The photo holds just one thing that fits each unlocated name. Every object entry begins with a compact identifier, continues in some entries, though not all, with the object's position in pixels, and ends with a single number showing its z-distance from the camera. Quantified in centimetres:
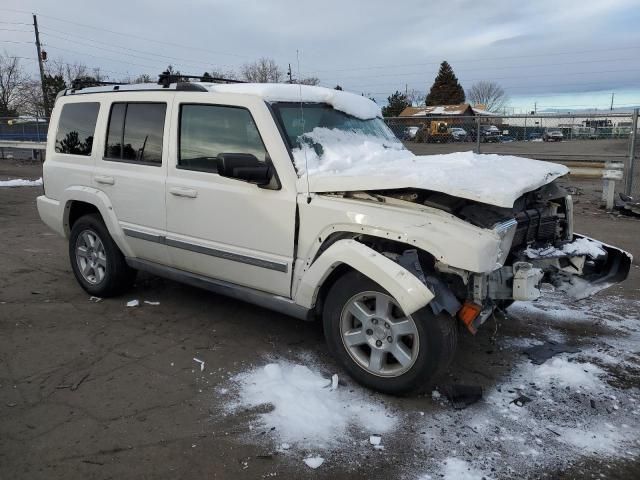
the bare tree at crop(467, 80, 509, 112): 8638
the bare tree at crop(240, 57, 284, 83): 4064
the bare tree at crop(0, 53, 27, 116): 4862
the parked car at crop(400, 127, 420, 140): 1324
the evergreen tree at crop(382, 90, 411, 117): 5939
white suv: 321
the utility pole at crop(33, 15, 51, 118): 3366
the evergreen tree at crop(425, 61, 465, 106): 6612
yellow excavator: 1380
